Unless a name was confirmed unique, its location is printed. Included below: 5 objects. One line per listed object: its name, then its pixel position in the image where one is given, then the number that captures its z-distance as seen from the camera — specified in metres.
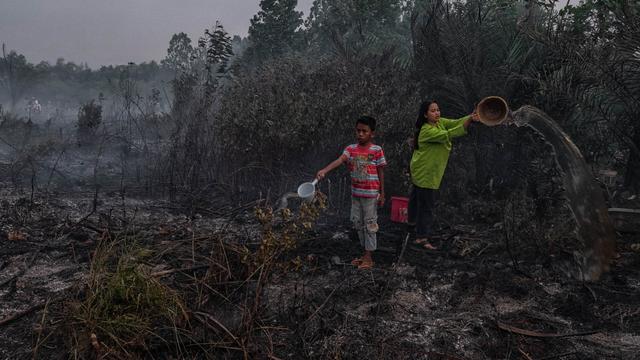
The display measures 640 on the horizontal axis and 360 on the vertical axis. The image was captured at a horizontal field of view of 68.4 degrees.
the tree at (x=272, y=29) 20.41
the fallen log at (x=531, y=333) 2.98
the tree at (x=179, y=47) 52.16
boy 4.27
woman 4.57
